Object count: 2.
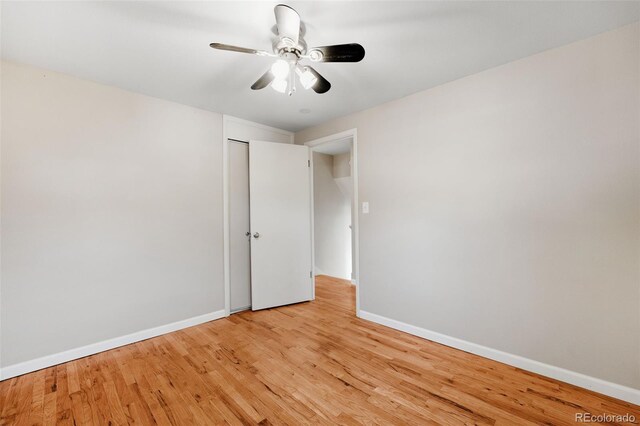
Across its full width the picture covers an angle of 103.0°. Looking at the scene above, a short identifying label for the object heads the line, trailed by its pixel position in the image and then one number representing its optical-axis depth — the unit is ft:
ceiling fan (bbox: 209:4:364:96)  4.40
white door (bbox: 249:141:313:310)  10.29
